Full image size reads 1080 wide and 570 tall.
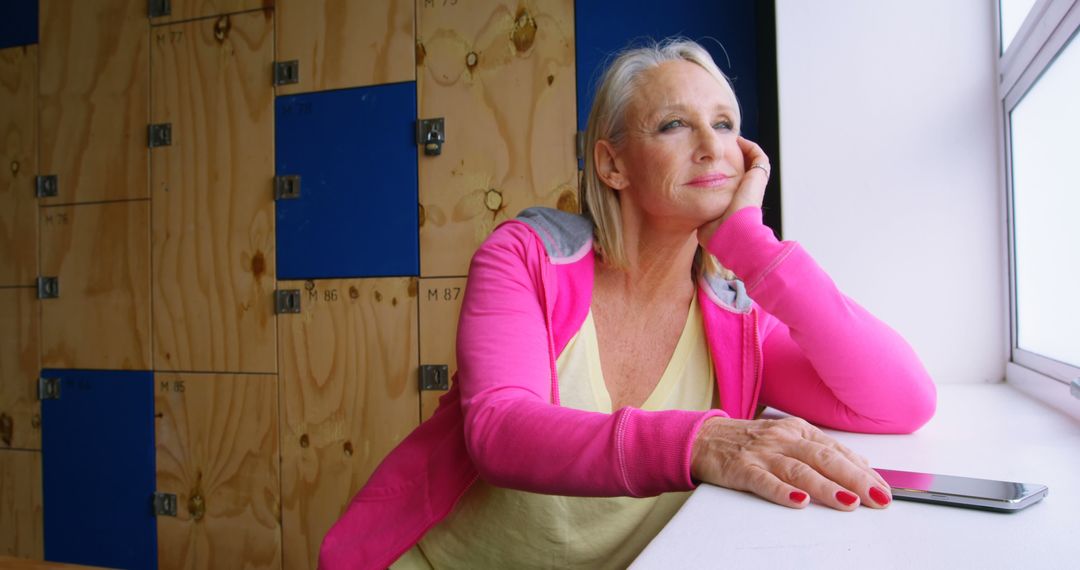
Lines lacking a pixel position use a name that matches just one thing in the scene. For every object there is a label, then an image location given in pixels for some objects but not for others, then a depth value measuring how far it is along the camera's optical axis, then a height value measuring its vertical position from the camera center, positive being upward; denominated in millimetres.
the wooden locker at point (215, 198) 2457 +321
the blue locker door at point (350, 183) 2285 +339
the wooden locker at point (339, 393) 2297 -335
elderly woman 948 -82
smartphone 599 -181
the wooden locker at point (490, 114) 2131 +520
